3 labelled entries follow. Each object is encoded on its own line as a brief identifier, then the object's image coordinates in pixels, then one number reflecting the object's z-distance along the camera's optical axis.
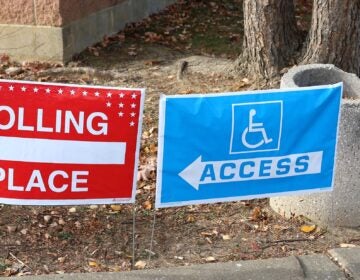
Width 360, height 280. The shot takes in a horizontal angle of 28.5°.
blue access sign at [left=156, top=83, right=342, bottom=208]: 4.21
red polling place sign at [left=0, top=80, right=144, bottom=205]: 4.15
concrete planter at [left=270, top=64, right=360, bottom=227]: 4.72
